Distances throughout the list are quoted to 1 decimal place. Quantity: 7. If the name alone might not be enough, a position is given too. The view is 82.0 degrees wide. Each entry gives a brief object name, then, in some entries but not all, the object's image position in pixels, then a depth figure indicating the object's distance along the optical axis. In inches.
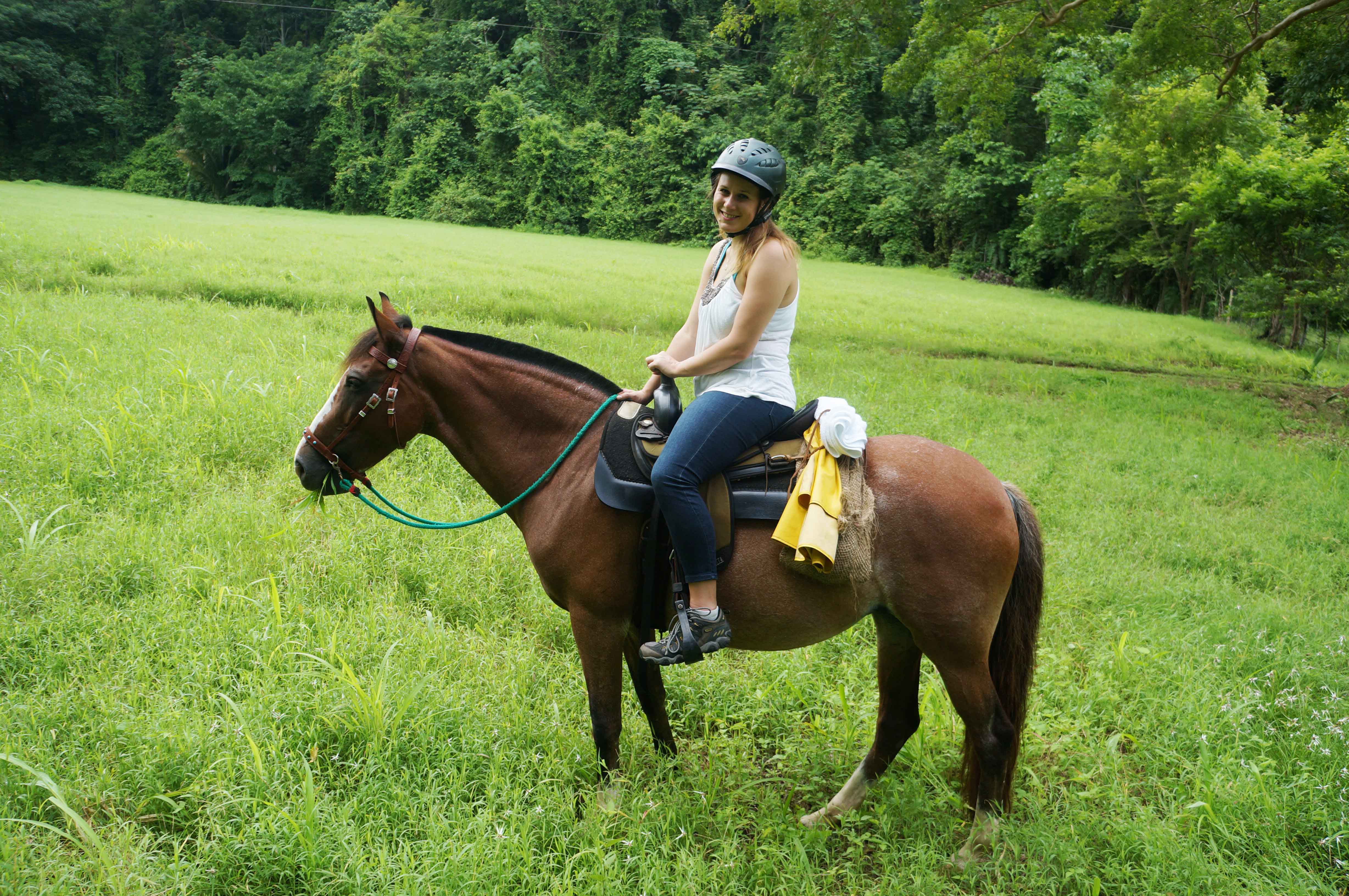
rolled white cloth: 119.8
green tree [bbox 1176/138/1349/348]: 586.9
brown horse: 120.9
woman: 117.0
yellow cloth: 113.5
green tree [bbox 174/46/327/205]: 1950.1
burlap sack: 118.8
